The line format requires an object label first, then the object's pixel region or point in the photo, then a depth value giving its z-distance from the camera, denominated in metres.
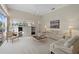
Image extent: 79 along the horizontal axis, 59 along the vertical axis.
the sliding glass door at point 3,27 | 1.27
